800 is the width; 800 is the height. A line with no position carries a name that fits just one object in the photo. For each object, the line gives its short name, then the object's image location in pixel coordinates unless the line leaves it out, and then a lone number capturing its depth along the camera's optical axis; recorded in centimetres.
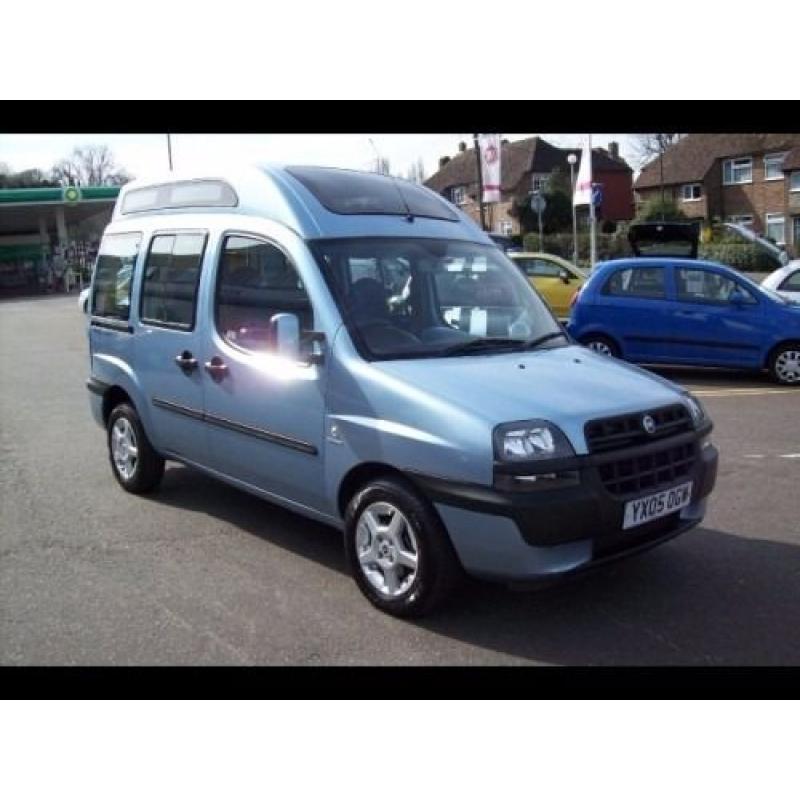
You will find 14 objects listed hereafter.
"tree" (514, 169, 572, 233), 4425
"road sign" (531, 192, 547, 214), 2653
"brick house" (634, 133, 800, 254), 3972
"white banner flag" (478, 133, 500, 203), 2244
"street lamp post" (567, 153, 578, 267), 4366
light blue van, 365
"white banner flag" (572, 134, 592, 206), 1939
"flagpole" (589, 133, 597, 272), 1932
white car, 1185
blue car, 1038
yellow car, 1512
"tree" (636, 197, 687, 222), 4072
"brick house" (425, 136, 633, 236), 4891
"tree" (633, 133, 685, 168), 4697
